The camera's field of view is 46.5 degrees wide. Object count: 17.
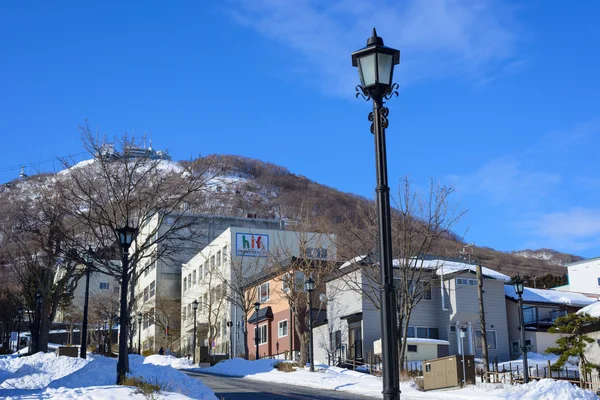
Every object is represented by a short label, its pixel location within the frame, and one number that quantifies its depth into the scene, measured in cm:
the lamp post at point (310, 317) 3263
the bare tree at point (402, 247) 3344
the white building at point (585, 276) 6881
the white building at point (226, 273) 5991
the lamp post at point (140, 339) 7479
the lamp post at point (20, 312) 5603
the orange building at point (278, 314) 4709
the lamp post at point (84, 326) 3208
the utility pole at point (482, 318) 3044
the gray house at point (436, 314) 4291
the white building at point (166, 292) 7319
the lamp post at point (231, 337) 5209
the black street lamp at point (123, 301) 1942
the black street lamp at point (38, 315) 4094
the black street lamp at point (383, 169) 705
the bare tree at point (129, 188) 2871
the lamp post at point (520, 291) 2608
